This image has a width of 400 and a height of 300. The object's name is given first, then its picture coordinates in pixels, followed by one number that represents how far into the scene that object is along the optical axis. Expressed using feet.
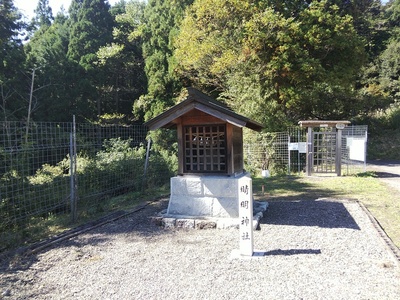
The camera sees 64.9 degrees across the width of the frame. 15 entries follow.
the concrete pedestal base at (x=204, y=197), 18.98
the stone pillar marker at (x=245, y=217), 13.89
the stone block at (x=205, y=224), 18.45
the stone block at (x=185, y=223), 18.74
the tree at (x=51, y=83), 64.44
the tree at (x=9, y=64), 58.54
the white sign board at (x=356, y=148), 40.70
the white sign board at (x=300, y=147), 41.70
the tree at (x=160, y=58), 67.51
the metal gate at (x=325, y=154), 43.70
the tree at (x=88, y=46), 71.15
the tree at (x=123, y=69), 74.90
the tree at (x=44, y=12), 125.08
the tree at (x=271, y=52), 49.62
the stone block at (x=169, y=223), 18.93
